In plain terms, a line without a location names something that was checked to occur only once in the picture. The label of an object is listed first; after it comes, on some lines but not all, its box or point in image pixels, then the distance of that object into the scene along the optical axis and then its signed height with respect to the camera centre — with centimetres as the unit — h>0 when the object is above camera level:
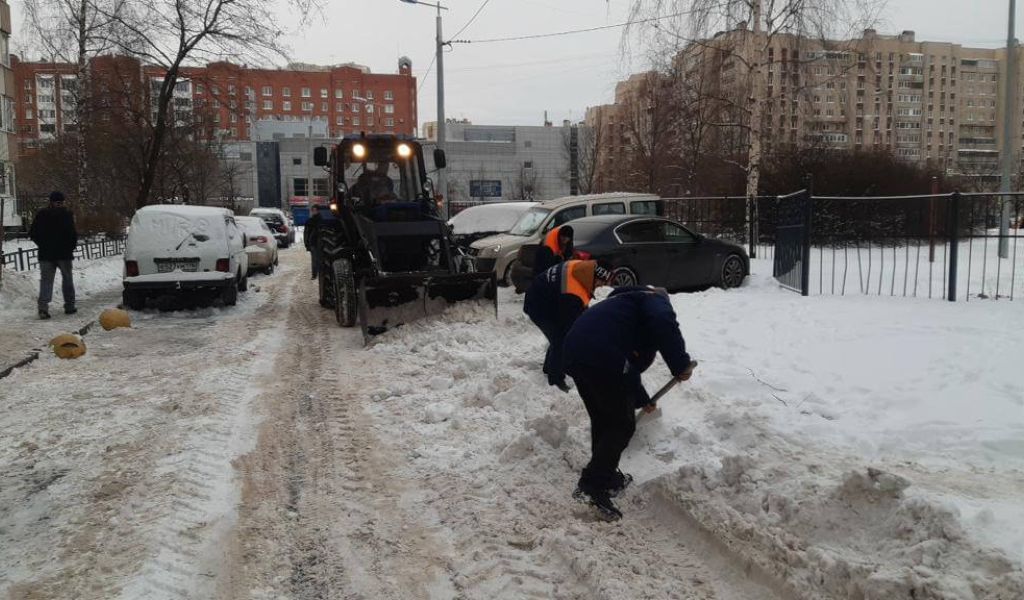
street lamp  2325 +447
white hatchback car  1176 -53
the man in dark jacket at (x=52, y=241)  1119 -26
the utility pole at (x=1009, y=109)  1694 +261
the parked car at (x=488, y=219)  1856 +7
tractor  978 -33
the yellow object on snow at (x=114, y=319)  1056 -139
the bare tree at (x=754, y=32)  1773 +465
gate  1069 -33
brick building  2170 +1298
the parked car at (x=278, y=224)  3207 -7
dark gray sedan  1188 -54
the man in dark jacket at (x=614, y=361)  401 -78
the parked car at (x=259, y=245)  1927 -61
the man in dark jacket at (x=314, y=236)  1302 -26
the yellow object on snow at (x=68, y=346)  866 -146
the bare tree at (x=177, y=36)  1909 +493
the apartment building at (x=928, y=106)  6994 +1414
